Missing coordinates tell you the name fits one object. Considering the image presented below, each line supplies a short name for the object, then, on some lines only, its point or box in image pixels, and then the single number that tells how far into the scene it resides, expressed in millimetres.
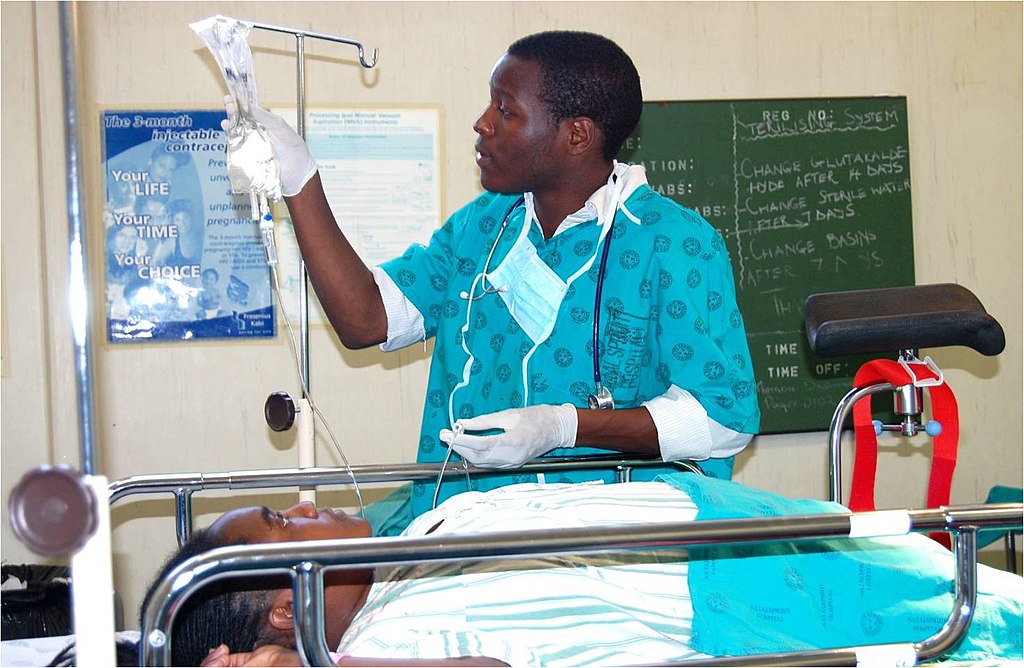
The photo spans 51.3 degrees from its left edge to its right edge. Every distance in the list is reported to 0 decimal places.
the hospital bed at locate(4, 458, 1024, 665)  1073
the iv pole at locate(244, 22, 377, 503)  2219
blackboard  3646
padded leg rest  1706
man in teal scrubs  1934
